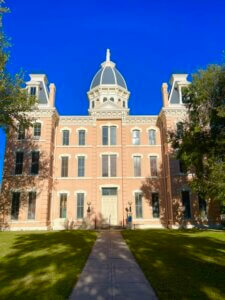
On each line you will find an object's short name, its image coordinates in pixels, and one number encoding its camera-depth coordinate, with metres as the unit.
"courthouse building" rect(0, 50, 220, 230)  24.55
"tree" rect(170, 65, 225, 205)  18.62
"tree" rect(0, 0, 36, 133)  16.84
